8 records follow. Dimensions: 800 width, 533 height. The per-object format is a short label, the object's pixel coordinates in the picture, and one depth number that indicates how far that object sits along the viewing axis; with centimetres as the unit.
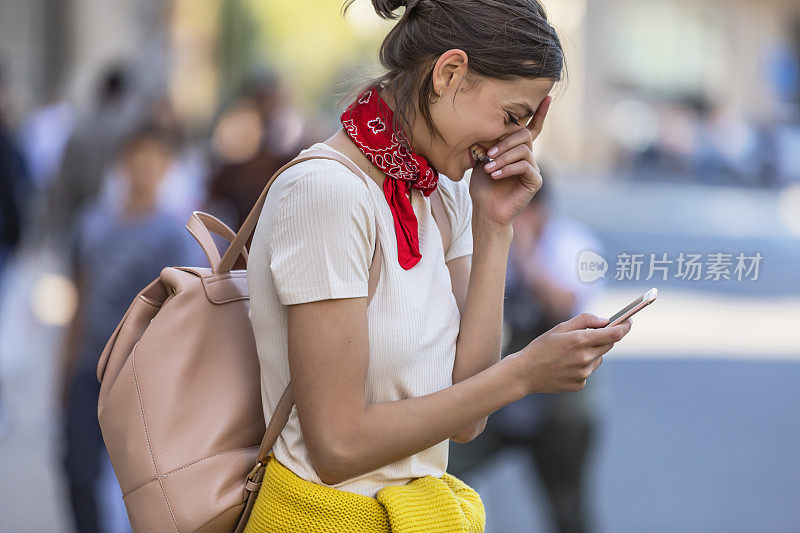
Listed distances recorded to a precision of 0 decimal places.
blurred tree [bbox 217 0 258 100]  4547
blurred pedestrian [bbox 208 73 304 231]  1090
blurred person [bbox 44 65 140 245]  1298
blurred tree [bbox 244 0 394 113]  4734
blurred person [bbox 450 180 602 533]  771
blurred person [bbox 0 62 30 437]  1184
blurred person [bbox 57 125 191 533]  797
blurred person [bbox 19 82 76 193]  2084
